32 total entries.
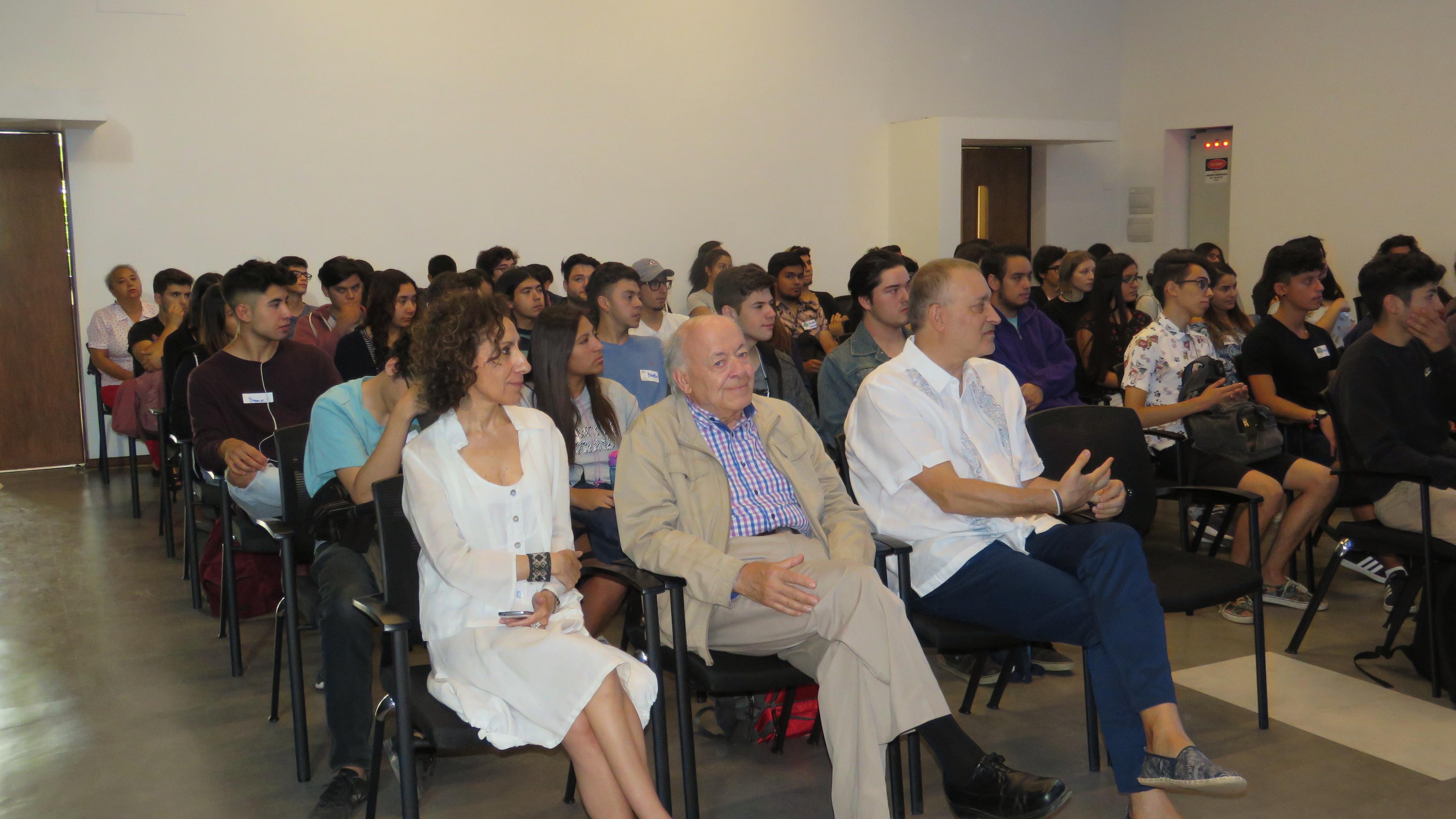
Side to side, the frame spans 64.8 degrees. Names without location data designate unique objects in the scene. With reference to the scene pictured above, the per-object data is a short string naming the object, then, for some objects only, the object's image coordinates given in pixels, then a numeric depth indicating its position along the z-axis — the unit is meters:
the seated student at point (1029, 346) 4.84
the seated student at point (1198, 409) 4.24
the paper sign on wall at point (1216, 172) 10.69
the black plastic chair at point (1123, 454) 3.24
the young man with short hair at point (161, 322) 6.52
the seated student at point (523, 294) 6.10
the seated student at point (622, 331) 4.62
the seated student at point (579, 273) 7.54
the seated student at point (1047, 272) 7.34
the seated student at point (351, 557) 2.85
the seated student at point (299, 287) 6.98
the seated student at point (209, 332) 4.86
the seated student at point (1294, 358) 4.61
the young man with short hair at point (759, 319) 4.61
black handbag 4.26
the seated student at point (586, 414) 3.28
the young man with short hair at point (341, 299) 6.50
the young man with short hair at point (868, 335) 4.22
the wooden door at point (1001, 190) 11.05
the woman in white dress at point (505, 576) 2.33
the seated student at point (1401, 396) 3.48
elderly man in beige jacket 2.46
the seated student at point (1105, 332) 5.79
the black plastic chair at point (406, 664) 2.29
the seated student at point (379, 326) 4.88
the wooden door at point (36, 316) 7.66
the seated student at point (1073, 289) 6.45
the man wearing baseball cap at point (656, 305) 5.89
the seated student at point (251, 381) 3.98
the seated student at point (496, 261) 7.48
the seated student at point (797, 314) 6.79
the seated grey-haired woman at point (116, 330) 7.45
